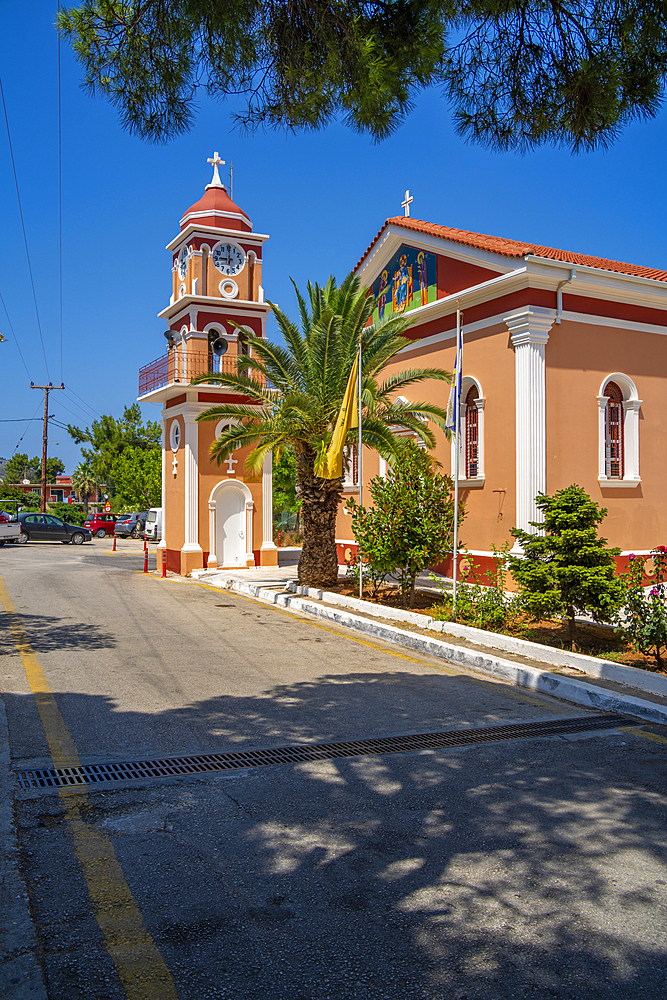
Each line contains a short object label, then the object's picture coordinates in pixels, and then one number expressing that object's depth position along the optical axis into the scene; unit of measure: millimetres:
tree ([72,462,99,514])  80375
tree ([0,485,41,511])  83250
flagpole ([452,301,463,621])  11414
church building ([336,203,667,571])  14648
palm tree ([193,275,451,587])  15188
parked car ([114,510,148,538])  46188
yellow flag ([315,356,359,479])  14352
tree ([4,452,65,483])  117188
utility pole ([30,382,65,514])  58875
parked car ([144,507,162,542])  39875
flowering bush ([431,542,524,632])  10922
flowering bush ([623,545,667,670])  8117
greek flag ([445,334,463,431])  11820
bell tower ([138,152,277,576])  22547
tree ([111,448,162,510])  51281
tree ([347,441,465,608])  12992
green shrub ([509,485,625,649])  9234
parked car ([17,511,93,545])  39938
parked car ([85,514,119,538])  46281
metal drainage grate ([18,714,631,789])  5242
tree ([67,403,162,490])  56906
